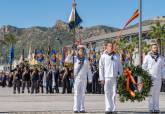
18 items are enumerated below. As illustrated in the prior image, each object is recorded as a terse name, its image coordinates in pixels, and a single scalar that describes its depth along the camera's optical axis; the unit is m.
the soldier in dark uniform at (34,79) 31.17
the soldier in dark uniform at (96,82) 31.72
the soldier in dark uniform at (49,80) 32.09
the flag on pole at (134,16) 26.27
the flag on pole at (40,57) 54.48
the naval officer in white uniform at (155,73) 15.65
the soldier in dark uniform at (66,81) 31.06
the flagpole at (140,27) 30.26
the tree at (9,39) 173.15
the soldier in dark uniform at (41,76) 32.25
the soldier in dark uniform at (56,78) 32.25
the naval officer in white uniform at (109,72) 15.27
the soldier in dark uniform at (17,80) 31.78
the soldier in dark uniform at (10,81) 49.41
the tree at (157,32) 87.50
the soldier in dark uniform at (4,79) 54.33
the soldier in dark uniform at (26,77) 31.14
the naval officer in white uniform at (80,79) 15.87
